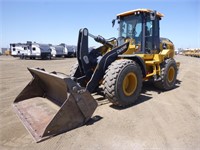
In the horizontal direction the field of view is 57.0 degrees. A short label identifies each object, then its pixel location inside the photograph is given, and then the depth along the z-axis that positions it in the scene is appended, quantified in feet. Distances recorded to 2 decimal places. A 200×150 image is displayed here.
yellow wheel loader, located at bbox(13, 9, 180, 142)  11.21
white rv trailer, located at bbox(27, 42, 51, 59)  79.97
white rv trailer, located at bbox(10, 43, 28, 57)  83.35
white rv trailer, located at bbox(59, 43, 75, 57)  98.10
